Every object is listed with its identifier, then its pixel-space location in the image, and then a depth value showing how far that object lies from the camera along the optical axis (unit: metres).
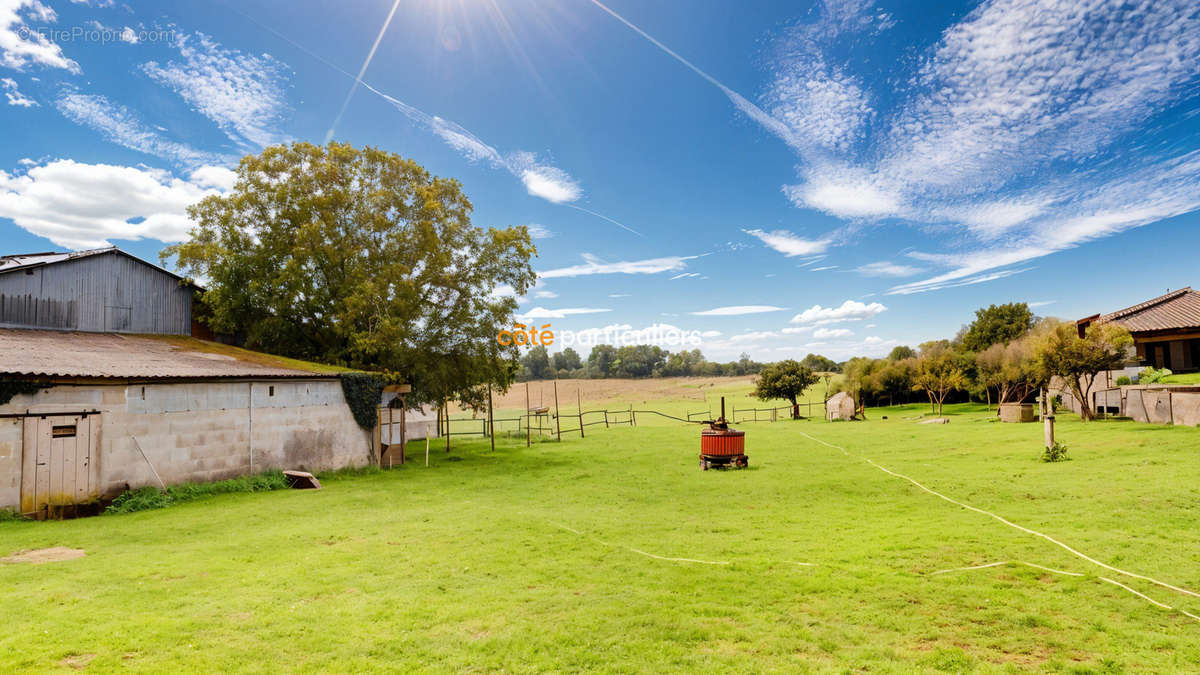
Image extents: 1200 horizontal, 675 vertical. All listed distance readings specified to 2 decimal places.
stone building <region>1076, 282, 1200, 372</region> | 33.19
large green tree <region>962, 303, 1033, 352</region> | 60.00
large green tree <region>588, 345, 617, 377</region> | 126.06
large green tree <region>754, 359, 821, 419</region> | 53.00
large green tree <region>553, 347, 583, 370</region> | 132.38
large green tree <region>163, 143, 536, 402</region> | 25.23
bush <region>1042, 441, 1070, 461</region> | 18.69
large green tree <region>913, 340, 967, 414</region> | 47.59
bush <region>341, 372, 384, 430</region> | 22.05
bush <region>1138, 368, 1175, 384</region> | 30.55
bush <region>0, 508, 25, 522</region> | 13.14
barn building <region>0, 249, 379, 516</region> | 14.12
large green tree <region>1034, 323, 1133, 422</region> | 28.52
